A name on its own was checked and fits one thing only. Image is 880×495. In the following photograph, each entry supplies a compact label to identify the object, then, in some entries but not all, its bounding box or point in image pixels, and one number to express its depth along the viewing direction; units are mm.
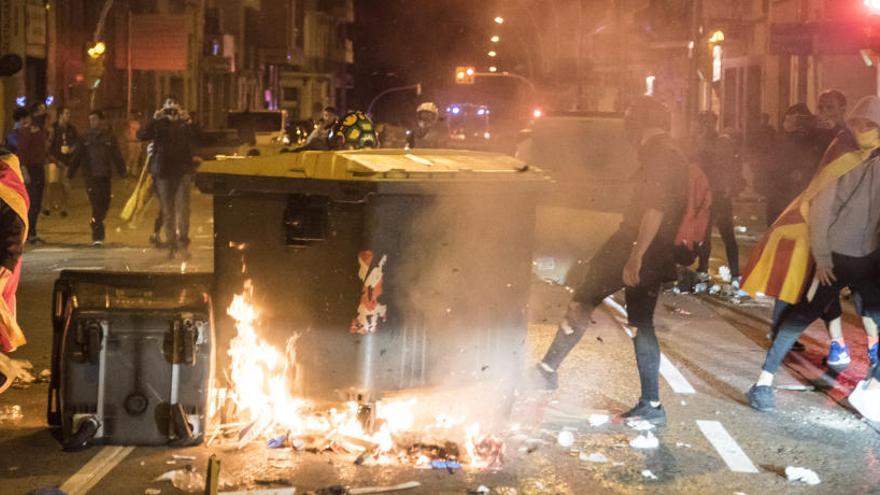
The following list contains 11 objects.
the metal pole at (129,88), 34750
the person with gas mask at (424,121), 12641
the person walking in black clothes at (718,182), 13055
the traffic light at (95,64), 29375
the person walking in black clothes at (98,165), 16016
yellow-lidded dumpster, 6387
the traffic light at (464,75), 46969
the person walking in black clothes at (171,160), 14820
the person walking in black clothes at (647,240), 7031
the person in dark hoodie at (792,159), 11148
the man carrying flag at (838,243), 7410
